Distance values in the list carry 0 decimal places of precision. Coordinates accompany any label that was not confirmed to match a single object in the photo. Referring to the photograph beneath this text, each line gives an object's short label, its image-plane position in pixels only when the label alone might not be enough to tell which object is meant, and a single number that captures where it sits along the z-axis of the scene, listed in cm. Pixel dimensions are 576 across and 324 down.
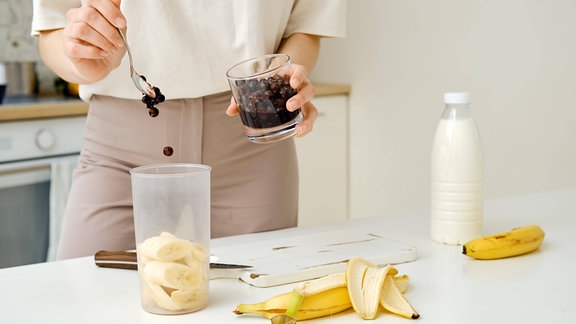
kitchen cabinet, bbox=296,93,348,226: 404
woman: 198
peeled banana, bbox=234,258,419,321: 150
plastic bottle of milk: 188
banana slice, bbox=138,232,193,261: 150
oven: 321
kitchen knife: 167
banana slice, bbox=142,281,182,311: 150
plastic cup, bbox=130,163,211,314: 150
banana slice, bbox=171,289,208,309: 151
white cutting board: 166
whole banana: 178
